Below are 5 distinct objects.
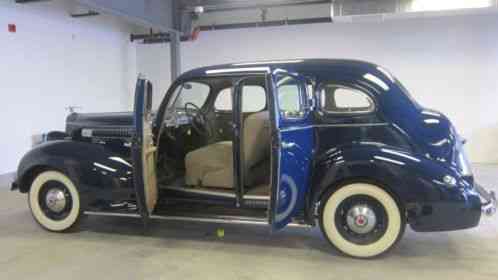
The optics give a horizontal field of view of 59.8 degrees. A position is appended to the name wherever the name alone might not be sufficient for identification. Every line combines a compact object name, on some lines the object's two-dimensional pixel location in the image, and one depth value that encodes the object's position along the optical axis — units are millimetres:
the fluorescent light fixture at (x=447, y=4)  6431
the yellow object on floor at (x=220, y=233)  3781
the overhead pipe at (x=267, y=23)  8321
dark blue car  3152
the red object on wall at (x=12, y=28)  6688
